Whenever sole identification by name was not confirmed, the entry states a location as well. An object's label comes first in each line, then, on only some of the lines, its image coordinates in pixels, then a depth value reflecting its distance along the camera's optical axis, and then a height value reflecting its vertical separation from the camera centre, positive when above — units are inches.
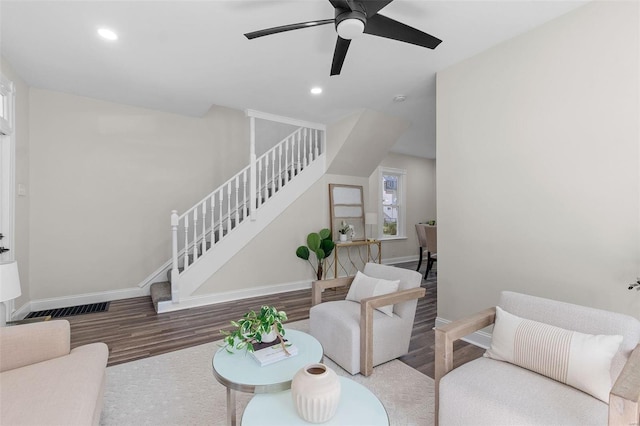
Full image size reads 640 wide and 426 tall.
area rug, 70.7 -48.9
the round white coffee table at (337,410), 47.4 -33.9
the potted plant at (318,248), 180.7 -21.1
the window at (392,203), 281.1 +10.4
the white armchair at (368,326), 86.1 -35.8
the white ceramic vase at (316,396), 46.3 -29.3
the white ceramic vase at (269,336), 69.7 -29.4
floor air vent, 139.6 -46.5
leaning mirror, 203.9 +4.4
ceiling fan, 66.1 +46.6
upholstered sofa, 47.4 -31.4
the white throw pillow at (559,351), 51.3 -27.2
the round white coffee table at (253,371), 56.7 -32.8
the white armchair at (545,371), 48.0 -29.9
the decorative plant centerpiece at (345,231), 200.7 -11.9
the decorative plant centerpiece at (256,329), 66.7 -26.6
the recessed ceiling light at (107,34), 94.7 +61.1
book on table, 64.2 -31.6
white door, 116.1 +20.6
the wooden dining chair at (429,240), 204.2 -19.8
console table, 201.5 -31.8
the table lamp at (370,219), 203.8 -3.7
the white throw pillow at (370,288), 95.5 -25.5
